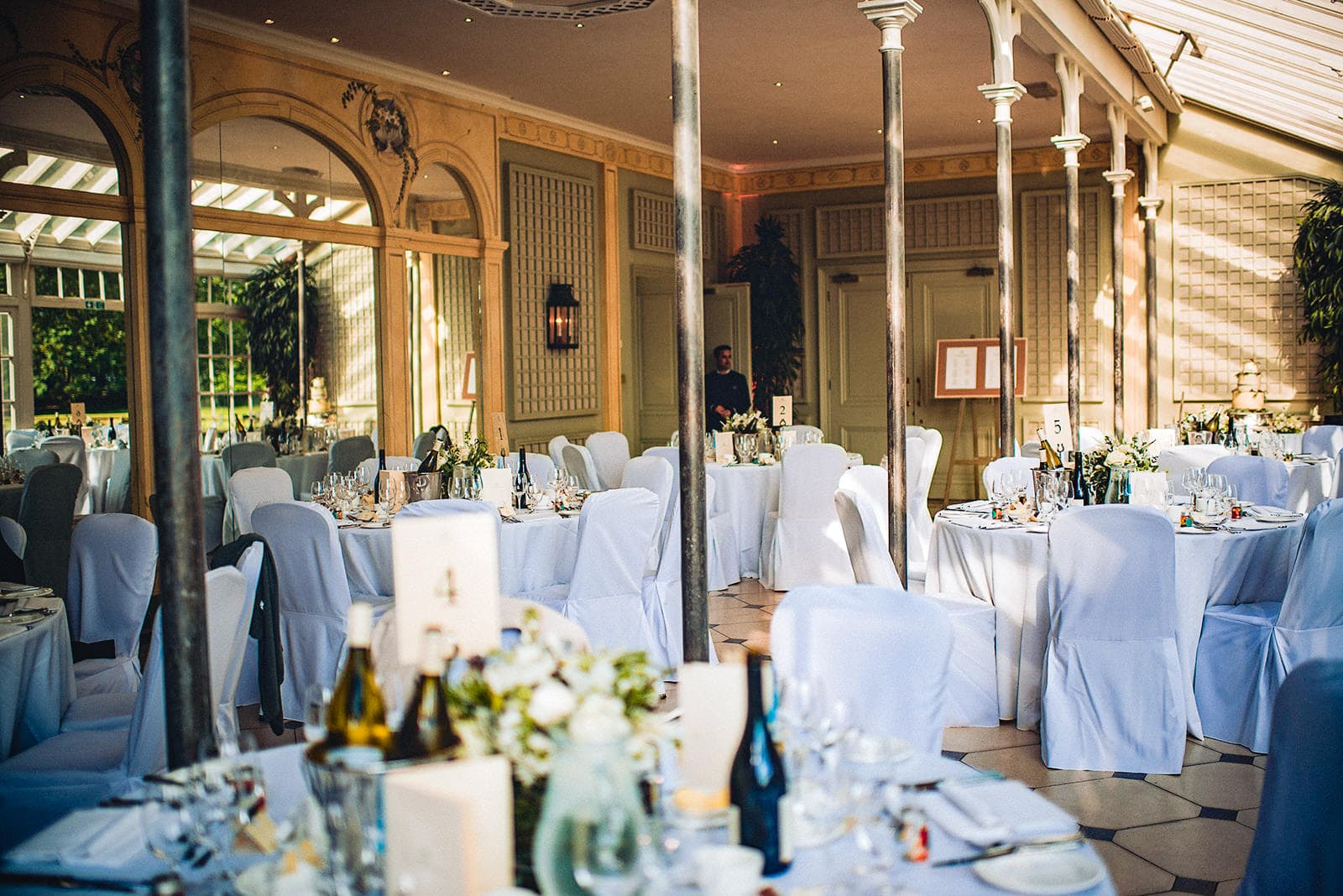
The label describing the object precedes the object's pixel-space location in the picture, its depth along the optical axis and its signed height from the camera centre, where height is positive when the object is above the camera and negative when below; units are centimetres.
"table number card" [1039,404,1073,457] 641 -15
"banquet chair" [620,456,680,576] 619 -43
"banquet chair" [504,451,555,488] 755 -37
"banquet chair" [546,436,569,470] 903 -30
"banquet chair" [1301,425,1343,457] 926 -38
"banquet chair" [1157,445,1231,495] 760 -40
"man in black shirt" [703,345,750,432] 1144 +20
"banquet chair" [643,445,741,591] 797 -98
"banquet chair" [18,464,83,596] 601 -54
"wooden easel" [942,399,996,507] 1280 -66
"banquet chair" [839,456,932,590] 591 -51
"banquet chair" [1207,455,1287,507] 680 -48
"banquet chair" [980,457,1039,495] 641 -38
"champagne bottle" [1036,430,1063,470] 564 -28
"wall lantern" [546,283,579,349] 1103 +94
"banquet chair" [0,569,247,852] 303 -98
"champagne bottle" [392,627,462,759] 172 -47
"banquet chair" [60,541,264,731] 323 -80
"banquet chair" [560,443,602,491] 873 -43
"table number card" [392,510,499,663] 179 -27
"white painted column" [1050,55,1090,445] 846 +193
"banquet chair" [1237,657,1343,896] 200 -73
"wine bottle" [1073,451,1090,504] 552 -40
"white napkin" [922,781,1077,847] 181 -70
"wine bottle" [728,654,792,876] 171 -61
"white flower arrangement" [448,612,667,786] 152 -41
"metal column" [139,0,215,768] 234 +10
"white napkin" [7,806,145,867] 177 -69
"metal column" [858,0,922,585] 566 +76
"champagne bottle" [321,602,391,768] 172 -47
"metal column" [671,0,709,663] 374 +31
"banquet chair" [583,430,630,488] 912 -38
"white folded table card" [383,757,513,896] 139 -52
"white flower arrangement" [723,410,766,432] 892 -12
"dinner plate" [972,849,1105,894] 165 -71
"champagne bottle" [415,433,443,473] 592 -26
